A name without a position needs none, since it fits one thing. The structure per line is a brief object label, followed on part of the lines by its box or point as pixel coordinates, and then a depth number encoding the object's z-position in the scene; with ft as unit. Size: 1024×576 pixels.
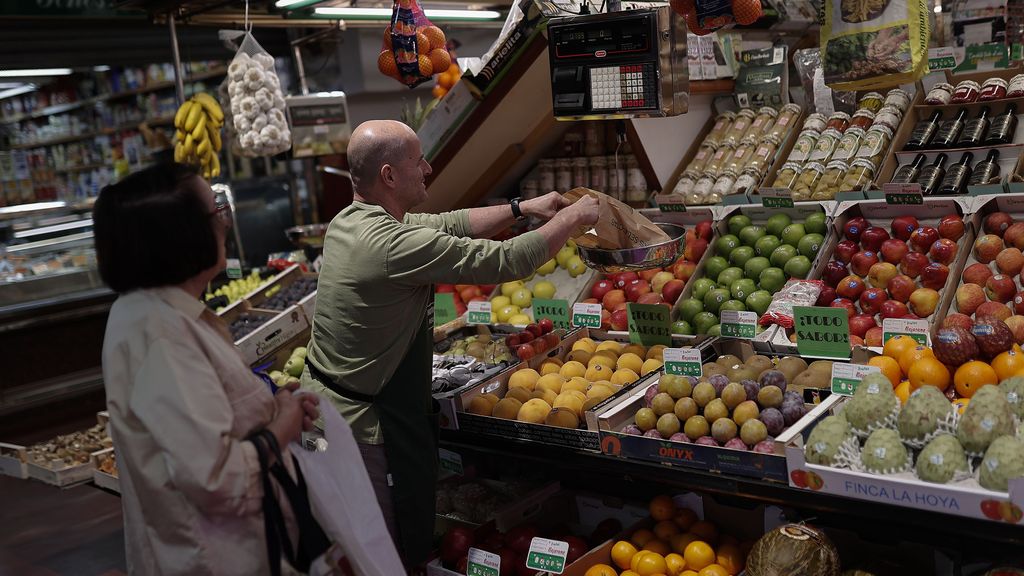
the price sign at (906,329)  9.31
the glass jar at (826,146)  12.91
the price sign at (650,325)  10.89
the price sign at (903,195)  10.92
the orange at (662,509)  9.68
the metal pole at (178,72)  16.44
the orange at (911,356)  8.46
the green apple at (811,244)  11.38
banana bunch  17.33
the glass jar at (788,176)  12.79
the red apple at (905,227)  11.00
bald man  8.42
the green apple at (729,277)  11.48
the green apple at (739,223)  12.26
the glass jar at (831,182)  12.27
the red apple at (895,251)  10.80
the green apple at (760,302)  10.96
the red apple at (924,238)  10.66
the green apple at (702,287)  11.51
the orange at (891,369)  8.61
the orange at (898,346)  8.73
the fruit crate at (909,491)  6.31
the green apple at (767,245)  11.69
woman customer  5.59
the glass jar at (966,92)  12.53
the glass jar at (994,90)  12.30
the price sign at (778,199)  12.00
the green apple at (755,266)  11.48
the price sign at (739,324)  10.37
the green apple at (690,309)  11.30
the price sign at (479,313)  13.12
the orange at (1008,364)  7.77
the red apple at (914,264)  10.48
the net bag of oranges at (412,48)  11.98
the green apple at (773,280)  11.25
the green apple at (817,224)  11.58
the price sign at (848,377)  8.43
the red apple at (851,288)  10.71
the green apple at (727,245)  12.12
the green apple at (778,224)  11.88
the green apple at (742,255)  11.78
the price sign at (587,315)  11.88
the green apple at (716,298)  11.14
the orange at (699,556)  8.88
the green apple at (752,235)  11.99
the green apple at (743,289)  11.23
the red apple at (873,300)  10.36
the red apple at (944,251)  10.34
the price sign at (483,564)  9.07
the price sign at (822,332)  9.29
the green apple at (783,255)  11.47
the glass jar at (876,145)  12.28
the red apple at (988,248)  10.12
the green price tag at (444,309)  13.87
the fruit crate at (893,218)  9.93
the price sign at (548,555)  8.74
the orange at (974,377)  7.87
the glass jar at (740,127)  14.07
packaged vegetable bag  9.10
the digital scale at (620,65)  9.36
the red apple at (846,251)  11.23
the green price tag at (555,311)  12.20
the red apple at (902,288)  10.28
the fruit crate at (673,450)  7.61
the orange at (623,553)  9.20
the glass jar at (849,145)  12.59
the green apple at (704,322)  11.05
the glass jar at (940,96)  12.76
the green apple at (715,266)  11.87
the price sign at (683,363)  9.43
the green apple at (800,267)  11.21
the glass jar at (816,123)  13.48
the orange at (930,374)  8.13
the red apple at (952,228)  10.59
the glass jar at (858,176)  11.96
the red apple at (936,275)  10.19
